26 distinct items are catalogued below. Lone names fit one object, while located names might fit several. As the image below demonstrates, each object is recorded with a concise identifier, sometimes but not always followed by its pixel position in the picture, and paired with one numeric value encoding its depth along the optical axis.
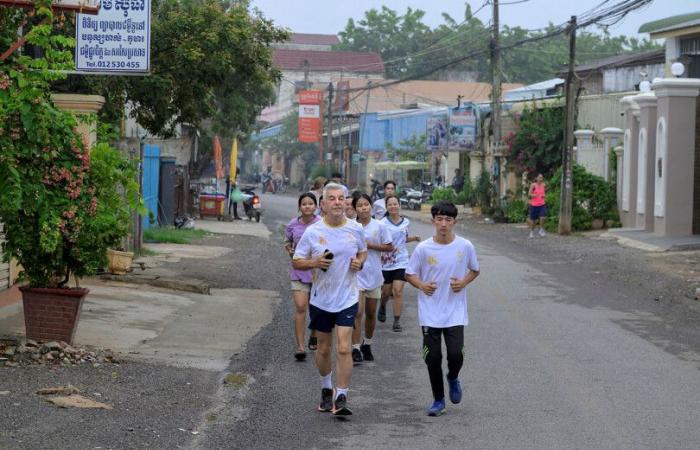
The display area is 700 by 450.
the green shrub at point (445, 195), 51.47
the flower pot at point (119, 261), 18.95
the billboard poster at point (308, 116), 67.44
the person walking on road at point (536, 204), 33.38
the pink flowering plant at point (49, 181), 10.45
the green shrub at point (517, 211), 42.38
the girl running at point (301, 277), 12.05
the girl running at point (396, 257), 14.11
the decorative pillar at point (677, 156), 30.05
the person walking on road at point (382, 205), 15.45
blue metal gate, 29.95
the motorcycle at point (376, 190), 55.27
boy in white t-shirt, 9.39
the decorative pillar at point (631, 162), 34.34
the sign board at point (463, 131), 50.31
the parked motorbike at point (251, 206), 42.28
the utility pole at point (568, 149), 33.88
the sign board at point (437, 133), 56.28
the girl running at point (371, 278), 12.44
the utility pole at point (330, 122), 70.62
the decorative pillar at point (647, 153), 32.44
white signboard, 15.02
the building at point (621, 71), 50.73
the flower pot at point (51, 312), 11.54
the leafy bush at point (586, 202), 35.62
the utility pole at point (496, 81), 43.78
